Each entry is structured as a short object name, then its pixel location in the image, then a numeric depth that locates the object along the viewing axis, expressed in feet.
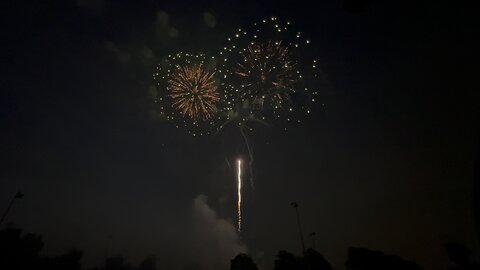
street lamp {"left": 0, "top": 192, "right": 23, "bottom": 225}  115.03
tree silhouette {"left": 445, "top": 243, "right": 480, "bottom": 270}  121.80
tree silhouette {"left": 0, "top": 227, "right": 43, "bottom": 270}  189.17
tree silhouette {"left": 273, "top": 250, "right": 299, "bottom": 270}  142.51
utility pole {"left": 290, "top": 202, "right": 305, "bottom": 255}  120.47
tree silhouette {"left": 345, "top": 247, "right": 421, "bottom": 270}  125.29
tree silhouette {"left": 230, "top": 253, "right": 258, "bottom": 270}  162.09
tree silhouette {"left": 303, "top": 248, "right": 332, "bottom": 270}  133.49
